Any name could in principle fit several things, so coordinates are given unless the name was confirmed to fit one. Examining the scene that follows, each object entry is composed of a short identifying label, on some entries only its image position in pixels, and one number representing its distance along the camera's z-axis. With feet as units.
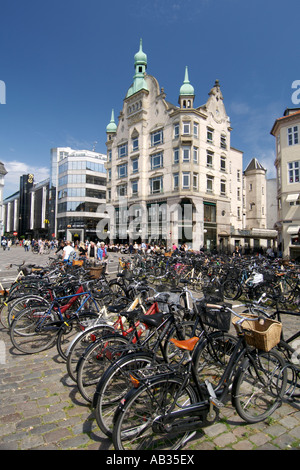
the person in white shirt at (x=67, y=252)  37.48
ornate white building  100.73
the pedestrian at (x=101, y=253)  53.11
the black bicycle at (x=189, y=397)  7.43
